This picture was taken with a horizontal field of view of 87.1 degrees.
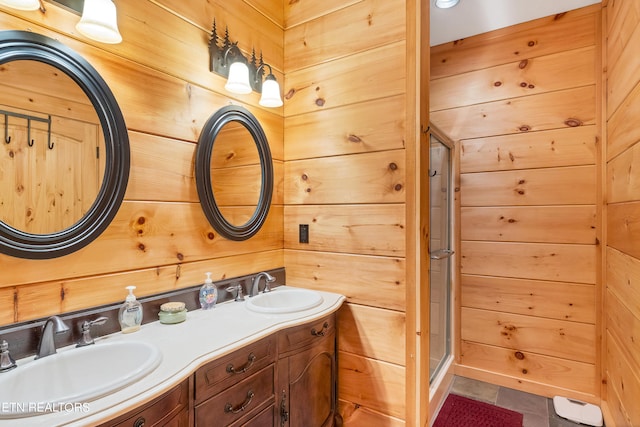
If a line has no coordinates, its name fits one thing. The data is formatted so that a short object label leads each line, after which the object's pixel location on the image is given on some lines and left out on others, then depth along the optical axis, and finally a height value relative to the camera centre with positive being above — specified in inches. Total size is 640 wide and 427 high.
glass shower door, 85.7 -10.1
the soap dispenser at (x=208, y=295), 57.7 -13.6
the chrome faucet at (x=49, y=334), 38.7 -13.8
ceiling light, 86.7 +55.3
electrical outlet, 74.9 -3.8
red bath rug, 79.1 -48.6
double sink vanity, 30.2 -17.7
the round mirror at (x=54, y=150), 39.2 +8.5
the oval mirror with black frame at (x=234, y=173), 60.6 +8.4
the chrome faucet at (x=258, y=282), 66.4 -13.4
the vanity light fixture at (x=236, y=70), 61.7 +27.6
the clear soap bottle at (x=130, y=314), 46.7 -13.8
